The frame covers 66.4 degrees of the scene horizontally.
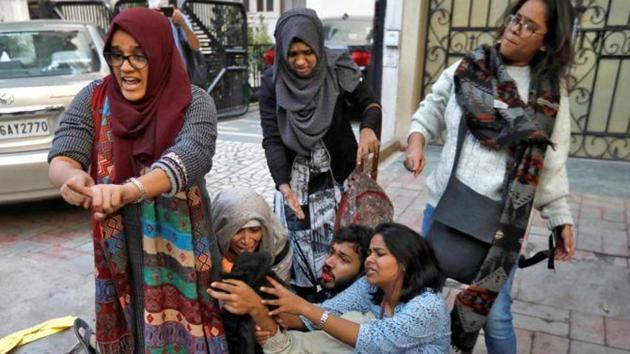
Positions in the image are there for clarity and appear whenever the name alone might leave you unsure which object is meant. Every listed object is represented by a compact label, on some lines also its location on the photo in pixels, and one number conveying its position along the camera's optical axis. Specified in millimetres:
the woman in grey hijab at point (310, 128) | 2084
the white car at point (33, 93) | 3475
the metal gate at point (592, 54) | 5188
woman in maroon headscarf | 1361
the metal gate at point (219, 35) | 7343
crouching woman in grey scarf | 2158
